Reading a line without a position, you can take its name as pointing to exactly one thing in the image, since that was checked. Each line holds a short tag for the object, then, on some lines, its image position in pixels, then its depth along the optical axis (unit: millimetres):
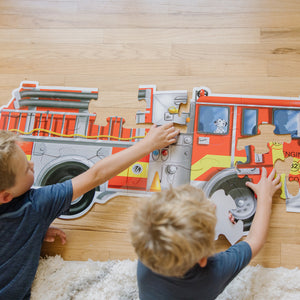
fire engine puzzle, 979
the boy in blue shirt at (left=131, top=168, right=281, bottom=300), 608
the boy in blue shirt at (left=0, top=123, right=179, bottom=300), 818
